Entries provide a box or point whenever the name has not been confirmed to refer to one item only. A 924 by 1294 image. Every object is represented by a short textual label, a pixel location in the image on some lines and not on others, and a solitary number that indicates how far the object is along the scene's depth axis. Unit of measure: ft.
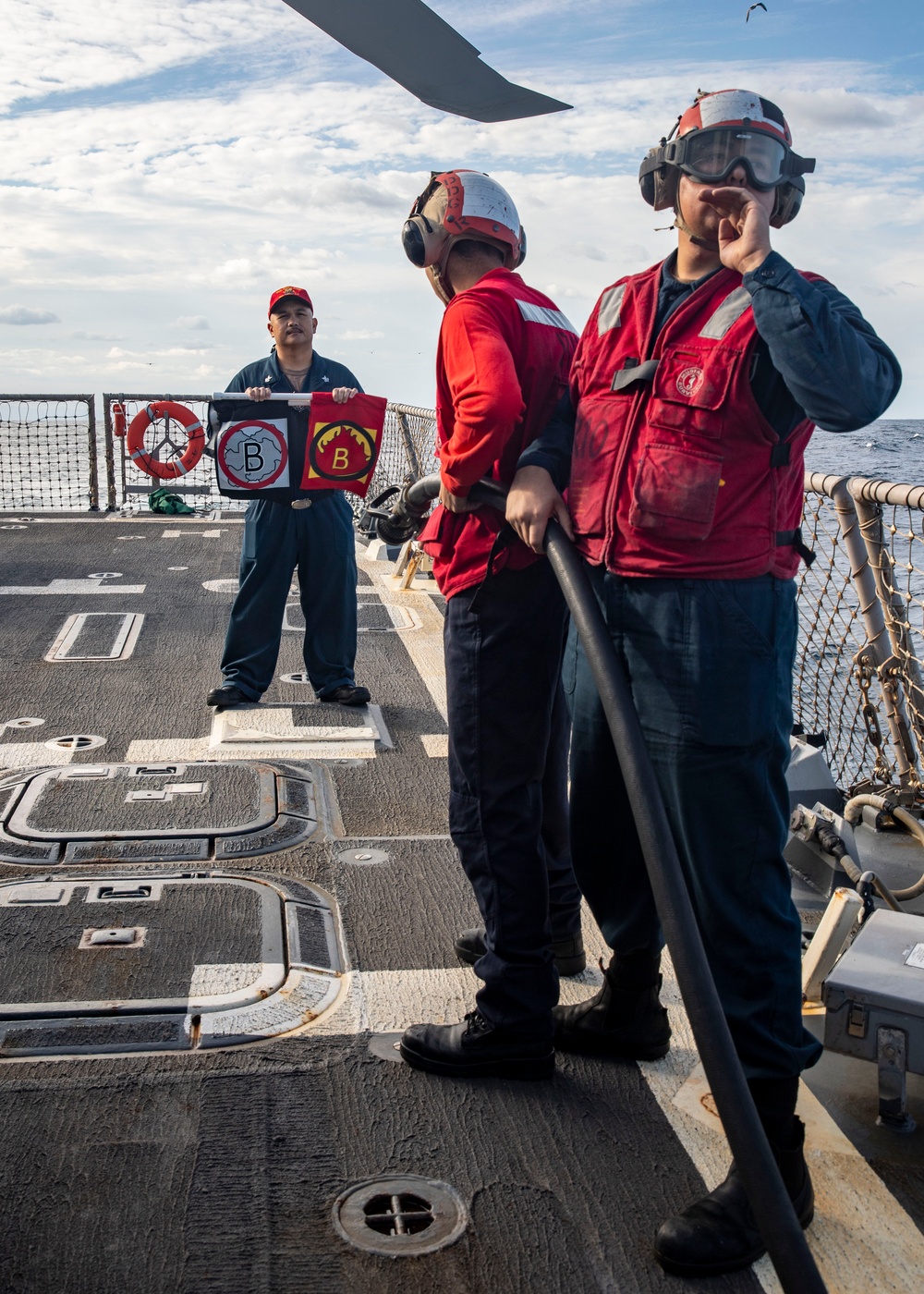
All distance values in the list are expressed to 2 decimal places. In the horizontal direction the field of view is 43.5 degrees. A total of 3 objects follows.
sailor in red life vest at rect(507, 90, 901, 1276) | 6.71
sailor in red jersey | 8.56
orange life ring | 37.29
